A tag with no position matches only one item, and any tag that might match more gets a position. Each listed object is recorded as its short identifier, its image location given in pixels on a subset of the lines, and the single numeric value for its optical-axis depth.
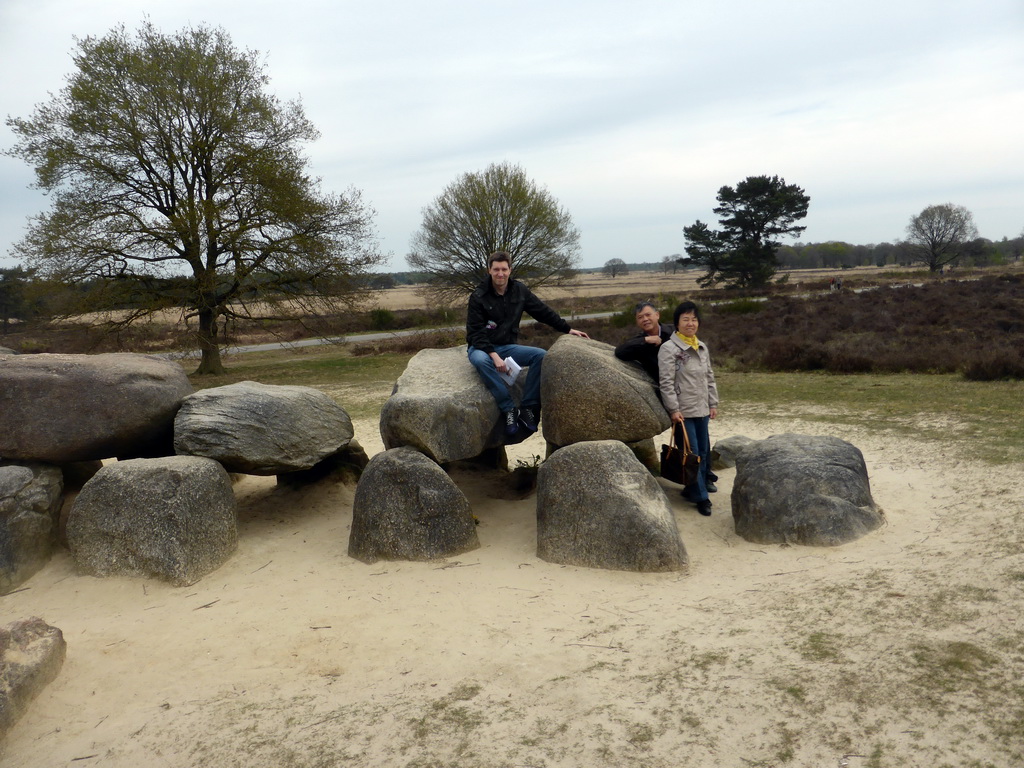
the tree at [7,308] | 31.52
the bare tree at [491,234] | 28.77
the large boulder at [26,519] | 5.90
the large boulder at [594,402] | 6.43
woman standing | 6.49
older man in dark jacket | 6.82
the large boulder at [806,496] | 5.82
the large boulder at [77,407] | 6.12
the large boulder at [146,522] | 5.79
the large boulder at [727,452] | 8.34
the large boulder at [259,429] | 6.36
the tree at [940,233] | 62.75
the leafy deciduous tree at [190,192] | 18.39
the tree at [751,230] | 45.03
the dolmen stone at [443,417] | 6.27
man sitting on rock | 6.70
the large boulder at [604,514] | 5.62
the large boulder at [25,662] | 4.11
